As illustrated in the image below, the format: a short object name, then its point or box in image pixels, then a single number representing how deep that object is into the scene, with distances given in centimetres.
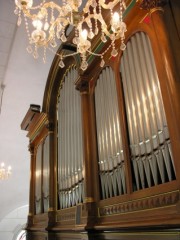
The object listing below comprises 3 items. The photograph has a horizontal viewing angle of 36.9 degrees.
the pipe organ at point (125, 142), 246
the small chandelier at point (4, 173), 1057
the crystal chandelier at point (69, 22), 282
